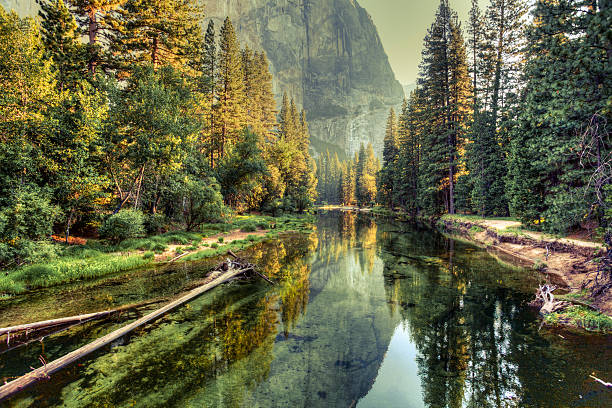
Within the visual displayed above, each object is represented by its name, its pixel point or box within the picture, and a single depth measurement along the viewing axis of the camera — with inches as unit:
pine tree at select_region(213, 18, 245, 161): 1185.4
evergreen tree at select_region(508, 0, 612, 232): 294.4
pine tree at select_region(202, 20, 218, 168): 1164.5
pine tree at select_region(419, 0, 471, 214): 1136.8
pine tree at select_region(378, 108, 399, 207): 2114.9
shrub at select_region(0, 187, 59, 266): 349.7
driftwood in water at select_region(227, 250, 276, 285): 418.8
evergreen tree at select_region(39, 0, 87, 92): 633.0
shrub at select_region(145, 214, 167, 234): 667.4
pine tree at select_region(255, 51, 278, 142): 1716.9
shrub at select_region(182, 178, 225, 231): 758.5
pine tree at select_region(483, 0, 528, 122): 953.6
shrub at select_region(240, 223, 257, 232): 960.3
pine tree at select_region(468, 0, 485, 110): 1109.1
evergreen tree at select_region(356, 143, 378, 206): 3053.6
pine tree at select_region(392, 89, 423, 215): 1670.2
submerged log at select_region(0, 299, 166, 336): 212.5
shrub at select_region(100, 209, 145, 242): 503.5
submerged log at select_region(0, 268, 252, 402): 142.3
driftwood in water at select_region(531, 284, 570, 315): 281.9
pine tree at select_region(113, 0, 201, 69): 745.6
